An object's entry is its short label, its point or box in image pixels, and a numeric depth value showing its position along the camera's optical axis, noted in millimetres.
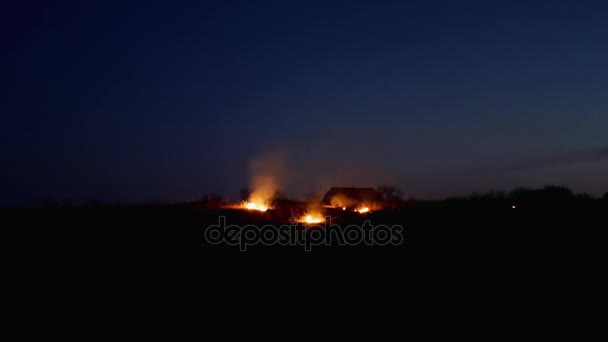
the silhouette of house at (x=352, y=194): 35312
